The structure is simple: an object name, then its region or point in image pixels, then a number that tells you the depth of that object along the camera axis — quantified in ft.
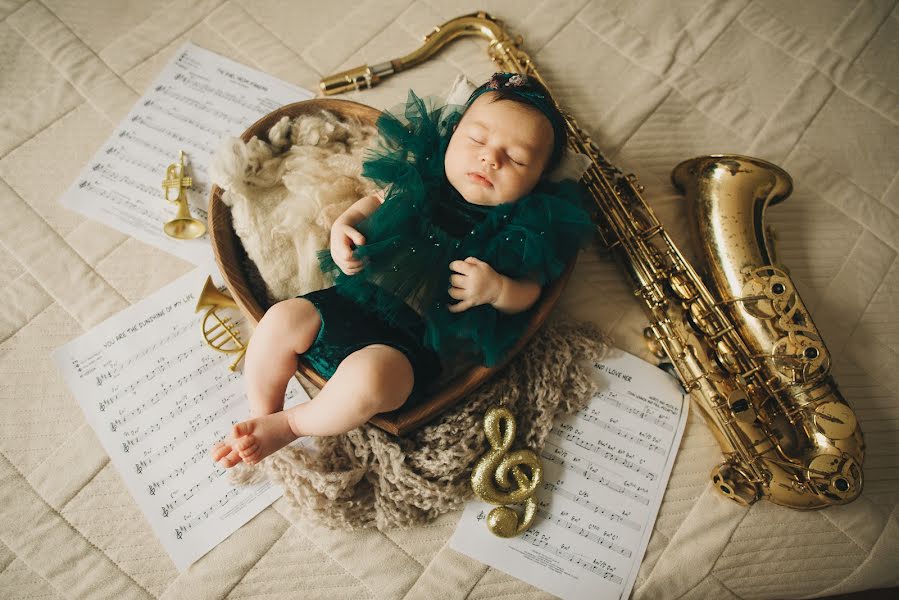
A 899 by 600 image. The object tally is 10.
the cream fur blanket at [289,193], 3.04
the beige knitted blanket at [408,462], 2.81
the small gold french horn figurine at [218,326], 3.08
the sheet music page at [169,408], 2.90
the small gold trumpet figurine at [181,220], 3.37
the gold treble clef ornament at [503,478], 2.85
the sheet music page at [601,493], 2.89
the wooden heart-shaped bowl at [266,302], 2.68
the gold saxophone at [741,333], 2.90
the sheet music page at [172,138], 3.49
